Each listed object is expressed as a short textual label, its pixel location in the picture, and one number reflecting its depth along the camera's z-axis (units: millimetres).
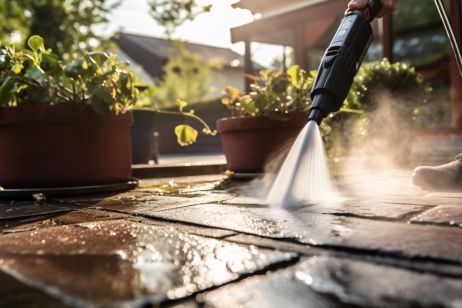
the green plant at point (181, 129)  2600
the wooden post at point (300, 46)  10016
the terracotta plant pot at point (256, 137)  2713
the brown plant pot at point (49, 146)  2127
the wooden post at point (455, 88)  6374
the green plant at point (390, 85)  3496
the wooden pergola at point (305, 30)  6695
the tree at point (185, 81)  19969
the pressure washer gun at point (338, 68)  1580
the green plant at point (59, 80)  2098
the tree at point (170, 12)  11531
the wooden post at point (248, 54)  9047
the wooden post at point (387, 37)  7090
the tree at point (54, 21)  11922
